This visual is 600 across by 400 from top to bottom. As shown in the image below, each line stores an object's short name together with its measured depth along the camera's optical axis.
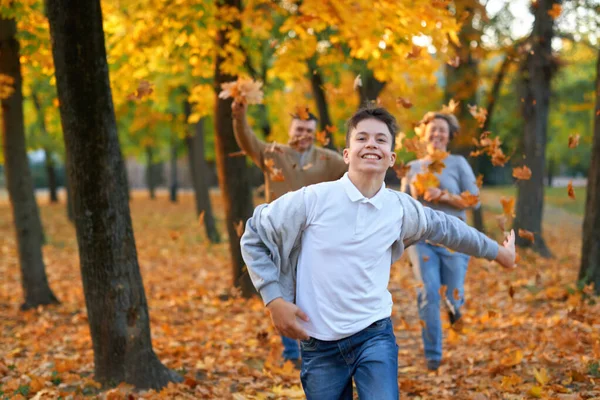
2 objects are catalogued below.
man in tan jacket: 5.36
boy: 2.91
